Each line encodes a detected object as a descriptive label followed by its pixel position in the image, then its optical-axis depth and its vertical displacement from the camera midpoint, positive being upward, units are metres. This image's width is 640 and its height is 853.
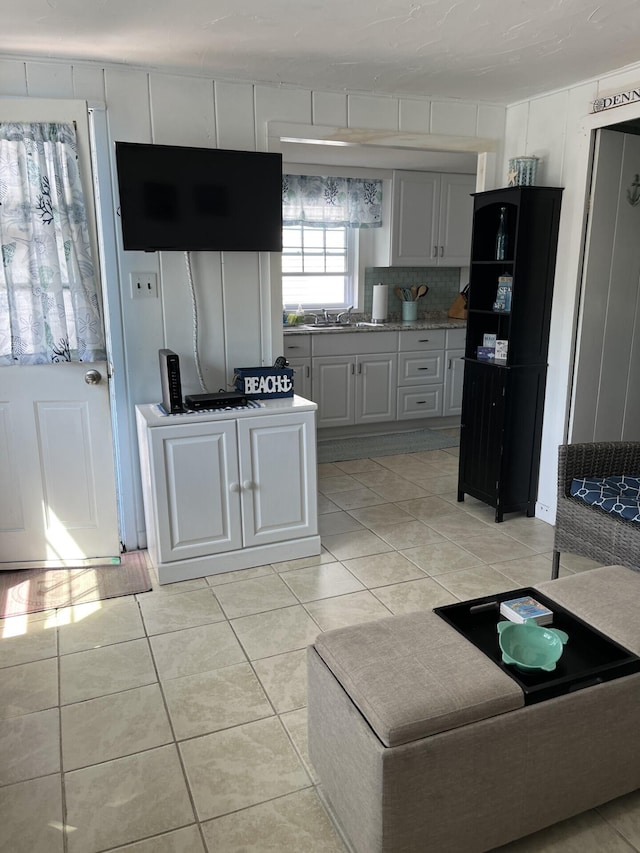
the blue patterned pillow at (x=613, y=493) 2.58 -0.88
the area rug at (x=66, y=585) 2.87 -1.40
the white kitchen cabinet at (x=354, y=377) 5.20 -0.83
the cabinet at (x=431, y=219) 5.45 +0.43
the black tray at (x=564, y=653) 1.57 -0.97
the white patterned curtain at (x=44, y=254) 2.79 +0.08
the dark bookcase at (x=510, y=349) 3.41 -0.42
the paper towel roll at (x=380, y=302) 5.66 -0.26
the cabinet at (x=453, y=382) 5.67 -0.93
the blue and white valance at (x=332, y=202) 5.43 +0.57
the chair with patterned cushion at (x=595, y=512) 2.53 -0.95
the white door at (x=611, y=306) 3.29 -0.18
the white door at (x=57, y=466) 2.99 -0.89
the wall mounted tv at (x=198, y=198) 2.93 +0.33
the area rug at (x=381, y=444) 5.11 -1.37
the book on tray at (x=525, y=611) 1.85 -0.94
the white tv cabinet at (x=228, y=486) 2.94 -0.98
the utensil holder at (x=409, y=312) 5.86 -0.35
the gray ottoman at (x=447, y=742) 1.43 -1.05
